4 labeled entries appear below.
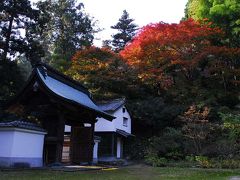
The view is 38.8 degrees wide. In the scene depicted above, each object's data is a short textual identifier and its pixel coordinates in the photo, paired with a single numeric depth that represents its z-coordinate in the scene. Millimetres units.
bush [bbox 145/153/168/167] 22953
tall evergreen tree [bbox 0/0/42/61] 28234
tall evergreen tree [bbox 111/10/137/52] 55794
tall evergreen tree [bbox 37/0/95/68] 45219
